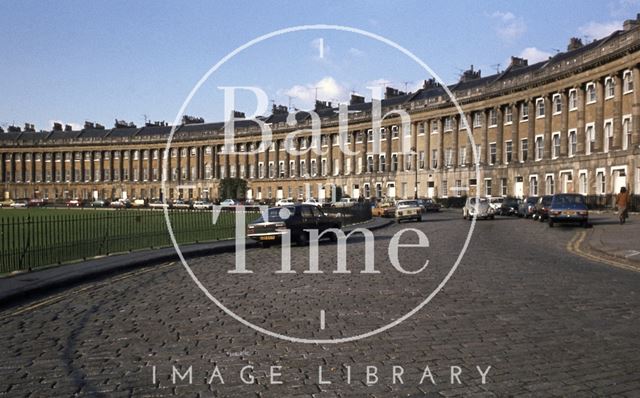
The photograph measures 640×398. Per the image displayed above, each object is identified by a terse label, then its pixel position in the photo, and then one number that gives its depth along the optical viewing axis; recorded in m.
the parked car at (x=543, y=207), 40.57
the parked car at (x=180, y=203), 93.80
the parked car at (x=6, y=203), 106.76
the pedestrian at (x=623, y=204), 34.67
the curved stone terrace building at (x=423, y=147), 58.19
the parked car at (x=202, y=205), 79.88
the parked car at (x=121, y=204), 97.11
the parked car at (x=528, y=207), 46.22
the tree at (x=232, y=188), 92.19
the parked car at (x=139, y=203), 102.01
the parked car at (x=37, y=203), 107.19
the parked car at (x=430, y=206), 68.06
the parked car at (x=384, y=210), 56.31
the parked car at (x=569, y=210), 34.28
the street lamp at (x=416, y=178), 85.32
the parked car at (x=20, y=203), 101.28
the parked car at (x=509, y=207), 52.15
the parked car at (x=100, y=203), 104.62
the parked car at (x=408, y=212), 45.22
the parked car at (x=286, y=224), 24.91
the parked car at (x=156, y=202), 87.97
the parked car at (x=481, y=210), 45.56
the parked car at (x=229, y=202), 81.99
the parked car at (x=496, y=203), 54.44
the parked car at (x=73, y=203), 104.16
